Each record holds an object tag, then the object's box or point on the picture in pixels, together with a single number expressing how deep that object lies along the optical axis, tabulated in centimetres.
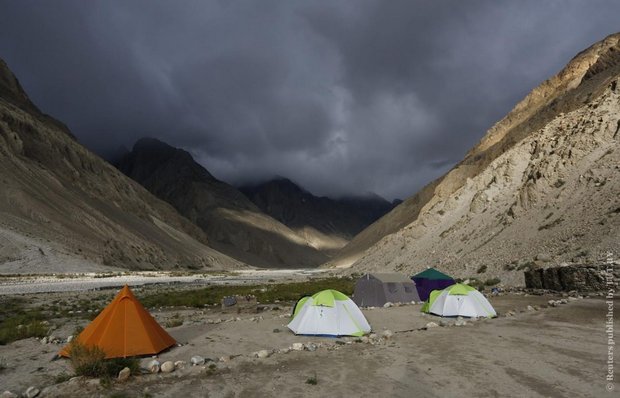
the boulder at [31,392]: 777
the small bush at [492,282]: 2985
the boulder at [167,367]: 932
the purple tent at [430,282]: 2489
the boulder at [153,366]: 921
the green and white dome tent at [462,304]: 1680
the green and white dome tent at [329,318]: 1345
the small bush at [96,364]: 877
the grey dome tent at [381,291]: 2256
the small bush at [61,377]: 863
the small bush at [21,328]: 1347
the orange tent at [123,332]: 1019
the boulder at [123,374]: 862
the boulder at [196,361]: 988
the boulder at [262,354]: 1077
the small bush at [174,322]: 1611
